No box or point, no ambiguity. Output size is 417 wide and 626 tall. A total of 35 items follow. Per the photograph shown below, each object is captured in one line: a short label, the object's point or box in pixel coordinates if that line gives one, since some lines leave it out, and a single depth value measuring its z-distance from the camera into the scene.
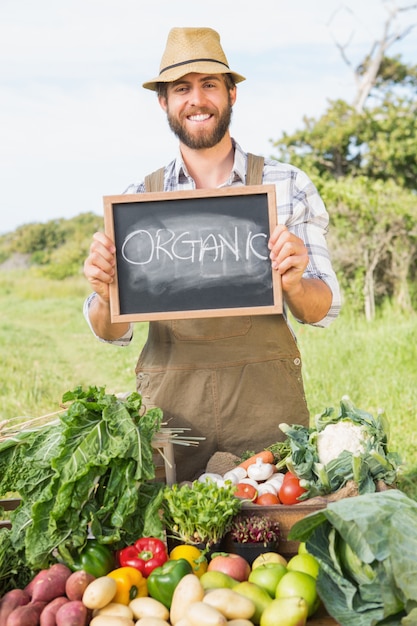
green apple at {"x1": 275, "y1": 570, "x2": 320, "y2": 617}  2.25
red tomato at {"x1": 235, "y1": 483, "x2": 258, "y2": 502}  2.77
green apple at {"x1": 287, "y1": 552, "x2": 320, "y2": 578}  2.36
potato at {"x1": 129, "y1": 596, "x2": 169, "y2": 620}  2.25
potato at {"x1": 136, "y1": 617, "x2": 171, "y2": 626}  2.17
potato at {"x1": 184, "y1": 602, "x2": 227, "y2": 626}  2.07
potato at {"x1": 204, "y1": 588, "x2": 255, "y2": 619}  2.17
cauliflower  2.80
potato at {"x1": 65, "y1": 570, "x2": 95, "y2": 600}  2.32
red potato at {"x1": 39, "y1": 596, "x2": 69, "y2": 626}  2.24
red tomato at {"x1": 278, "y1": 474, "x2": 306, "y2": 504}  2.74
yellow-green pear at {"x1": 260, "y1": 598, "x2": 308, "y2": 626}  2.17
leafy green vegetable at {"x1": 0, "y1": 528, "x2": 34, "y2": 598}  2.53
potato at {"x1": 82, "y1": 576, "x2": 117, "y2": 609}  2.25
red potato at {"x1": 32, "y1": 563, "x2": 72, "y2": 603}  2.33
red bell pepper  2.45
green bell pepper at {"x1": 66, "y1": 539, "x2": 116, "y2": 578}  2.46
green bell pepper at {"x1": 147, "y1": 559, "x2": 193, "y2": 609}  2.29
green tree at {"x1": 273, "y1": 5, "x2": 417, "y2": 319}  13.20
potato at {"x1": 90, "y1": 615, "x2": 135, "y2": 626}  2.20
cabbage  2.16
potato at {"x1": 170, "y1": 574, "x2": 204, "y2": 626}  2.19
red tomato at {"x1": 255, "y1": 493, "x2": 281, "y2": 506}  2.75
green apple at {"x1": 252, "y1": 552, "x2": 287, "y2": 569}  2.46
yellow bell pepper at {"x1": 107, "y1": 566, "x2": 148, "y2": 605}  2.35
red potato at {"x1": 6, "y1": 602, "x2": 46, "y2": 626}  2.23
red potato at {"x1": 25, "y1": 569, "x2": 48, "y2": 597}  2.38
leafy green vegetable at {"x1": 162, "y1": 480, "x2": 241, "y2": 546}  2.51
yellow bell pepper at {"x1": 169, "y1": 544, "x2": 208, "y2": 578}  2.44
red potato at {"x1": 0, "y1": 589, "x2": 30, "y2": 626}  2.29
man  3.56
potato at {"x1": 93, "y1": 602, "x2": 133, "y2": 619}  2.26
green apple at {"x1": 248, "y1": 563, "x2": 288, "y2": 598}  2.33
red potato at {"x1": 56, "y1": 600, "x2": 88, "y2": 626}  2.21
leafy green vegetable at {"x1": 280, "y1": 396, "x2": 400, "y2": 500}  2.70
